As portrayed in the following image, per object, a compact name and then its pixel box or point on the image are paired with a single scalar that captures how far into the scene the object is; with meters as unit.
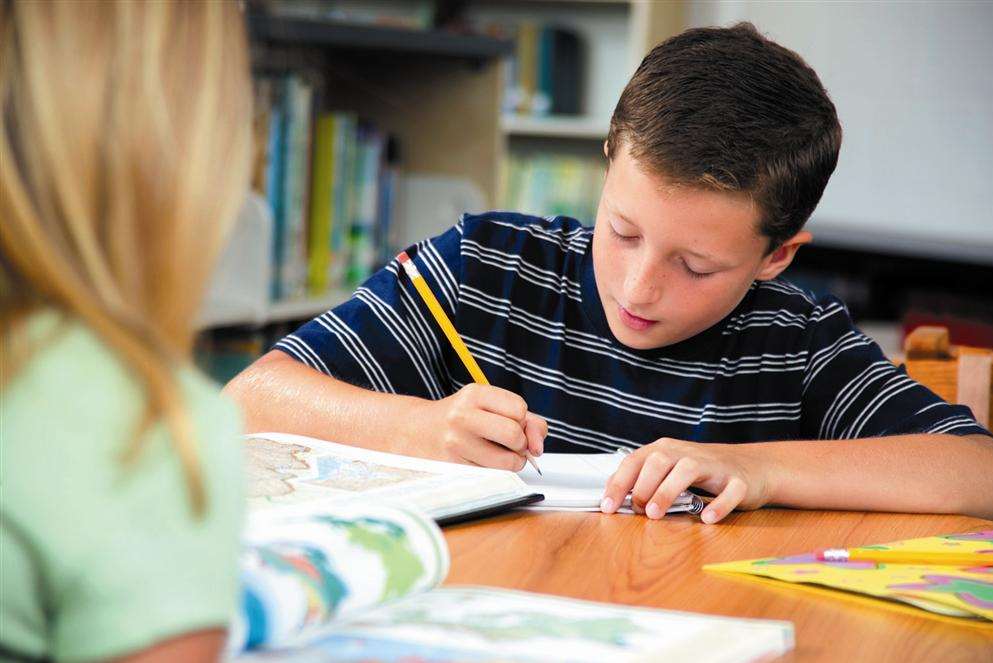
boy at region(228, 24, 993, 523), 1.38
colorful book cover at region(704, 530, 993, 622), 1.16
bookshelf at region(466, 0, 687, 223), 3.62
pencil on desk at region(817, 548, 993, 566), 1.23
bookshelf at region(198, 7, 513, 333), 2.22
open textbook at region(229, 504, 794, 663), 1.01
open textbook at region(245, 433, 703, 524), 1.25
